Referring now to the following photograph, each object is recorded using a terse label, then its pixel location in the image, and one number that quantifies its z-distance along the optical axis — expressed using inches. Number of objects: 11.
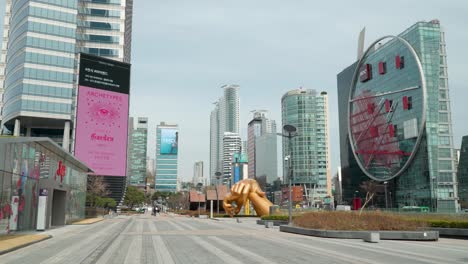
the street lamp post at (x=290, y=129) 1363.2
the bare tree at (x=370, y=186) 4121.3
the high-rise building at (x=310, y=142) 7495.1
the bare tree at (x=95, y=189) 3223.4
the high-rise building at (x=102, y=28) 4019.2
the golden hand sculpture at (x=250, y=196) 2148.0
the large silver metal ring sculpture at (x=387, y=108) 3671.3
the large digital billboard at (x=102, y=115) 3427.7
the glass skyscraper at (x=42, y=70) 3341.5
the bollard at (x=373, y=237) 887.7
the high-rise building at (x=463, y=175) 3543.8
